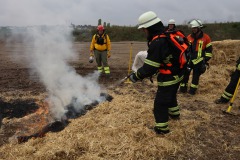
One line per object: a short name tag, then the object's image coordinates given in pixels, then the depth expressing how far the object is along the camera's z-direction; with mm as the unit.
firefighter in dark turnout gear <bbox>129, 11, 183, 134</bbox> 4254
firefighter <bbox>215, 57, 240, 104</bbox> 6527
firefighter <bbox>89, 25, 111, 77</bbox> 9469
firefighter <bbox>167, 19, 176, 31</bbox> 8783
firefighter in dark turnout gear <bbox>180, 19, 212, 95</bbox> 7277
